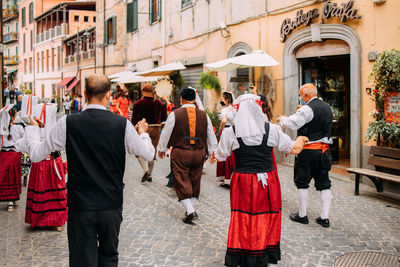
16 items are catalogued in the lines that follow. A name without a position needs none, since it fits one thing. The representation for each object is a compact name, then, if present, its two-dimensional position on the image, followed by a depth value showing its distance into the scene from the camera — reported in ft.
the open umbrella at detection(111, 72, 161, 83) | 53.62
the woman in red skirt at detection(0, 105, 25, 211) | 22.39
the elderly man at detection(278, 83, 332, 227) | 19.21
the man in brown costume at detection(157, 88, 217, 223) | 20.08
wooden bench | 24.56
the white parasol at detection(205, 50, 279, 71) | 33.78
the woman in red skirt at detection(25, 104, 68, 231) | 18.66
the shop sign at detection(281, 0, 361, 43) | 29.30
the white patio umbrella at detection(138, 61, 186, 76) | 45.20
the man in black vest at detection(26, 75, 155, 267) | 10.41
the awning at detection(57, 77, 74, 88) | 127.99
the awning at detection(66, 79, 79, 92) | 122.79
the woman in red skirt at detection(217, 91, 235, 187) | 25.64
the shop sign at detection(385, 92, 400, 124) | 25.33
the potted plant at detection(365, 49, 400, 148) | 24.86
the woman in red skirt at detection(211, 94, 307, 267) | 13.78
